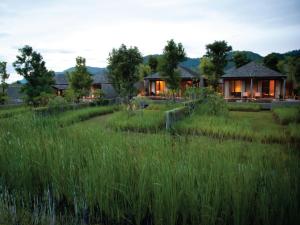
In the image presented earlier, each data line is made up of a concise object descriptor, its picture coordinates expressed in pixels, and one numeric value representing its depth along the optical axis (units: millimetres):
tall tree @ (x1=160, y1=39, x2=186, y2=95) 22750
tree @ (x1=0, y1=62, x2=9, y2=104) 23409
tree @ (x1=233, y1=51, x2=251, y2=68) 42088
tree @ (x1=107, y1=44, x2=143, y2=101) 14953
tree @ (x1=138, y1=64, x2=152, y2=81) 41469
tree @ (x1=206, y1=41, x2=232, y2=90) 26922
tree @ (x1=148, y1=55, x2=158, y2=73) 46375
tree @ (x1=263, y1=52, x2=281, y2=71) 39750
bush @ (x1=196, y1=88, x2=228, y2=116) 12571
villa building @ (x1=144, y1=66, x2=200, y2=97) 29261
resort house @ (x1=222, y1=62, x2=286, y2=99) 24297
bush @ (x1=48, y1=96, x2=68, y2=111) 13683
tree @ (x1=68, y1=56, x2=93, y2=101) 21839
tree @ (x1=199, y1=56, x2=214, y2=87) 27219
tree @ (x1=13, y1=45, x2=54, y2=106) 20203
